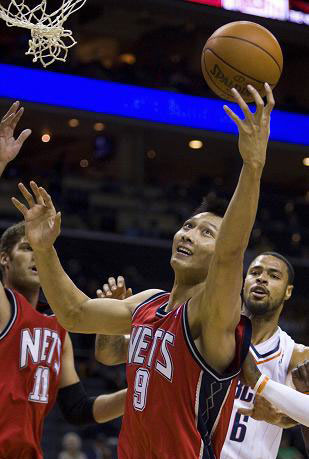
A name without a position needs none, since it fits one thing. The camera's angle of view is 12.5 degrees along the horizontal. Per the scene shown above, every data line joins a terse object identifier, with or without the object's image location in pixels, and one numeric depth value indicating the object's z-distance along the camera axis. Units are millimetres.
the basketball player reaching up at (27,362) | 7168
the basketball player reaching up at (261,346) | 7437
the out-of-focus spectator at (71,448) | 16736
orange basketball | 6262
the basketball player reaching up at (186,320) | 5184
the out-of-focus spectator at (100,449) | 17561
